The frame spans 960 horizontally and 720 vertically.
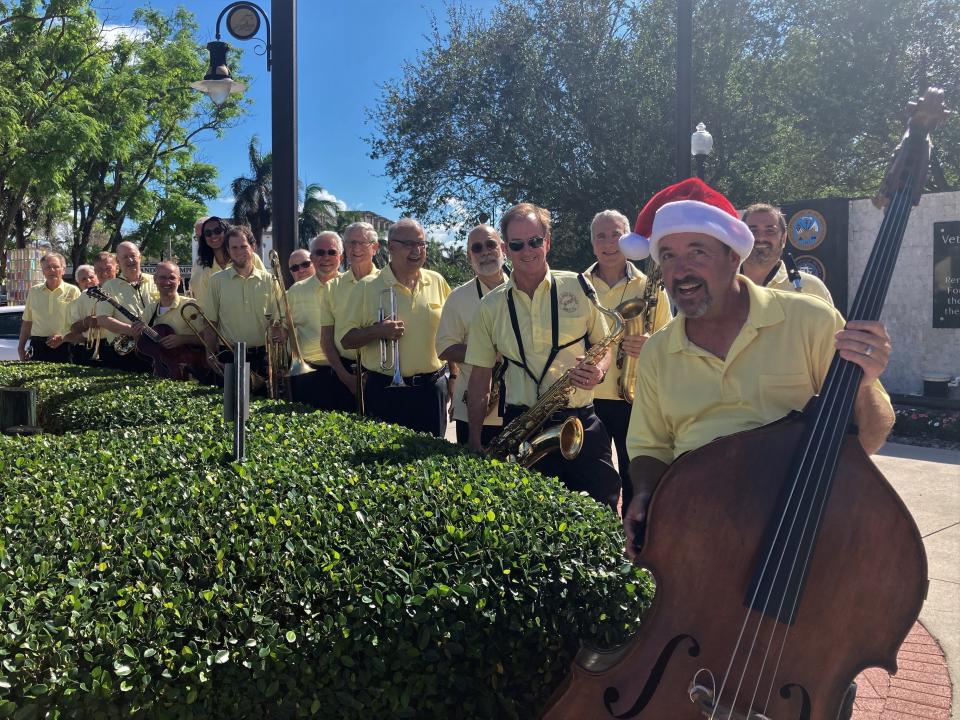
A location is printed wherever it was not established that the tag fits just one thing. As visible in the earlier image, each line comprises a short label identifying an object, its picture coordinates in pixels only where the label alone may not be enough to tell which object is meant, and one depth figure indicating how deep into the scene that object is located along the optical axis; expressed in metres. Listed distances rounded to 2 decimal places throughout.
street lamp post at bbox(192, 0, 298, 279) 7.22
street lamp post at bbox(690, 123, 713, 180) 12.82
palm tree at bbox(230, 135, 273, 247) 46.84
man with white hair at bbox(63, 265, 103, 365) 9.29
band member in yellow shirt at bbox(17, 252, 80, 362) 10.09
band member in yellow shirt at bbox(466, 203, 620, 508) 4.25
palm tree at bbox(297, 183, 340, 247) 49.08
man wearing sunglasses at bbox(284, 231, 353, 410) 6.79
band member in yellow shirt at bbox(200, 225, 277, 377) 7.04
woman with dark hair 7.69
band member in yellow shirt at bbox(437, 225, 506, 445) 5.36
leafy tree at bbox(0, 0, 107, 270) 20.11
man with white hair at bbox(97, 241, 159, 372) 8.86
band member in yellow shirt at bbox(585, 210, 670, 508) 5.03
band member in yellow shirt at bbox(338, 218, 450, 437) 5.77
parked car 17.19
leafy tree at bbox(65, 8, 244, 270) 23.30
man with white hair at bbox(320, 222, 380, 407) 6.23
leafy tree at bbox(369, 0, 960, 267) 20.20
